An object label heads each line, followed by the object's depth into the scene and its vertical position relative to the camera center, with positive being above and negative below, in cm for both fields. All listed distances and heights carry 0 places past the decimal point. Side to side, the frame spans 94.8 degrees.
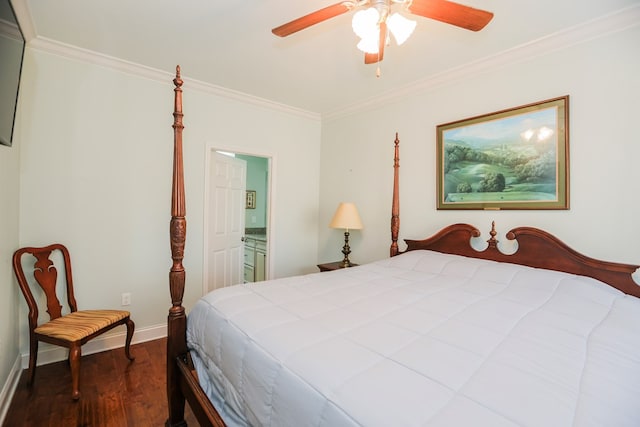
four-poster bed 73 -44
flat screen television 147 +79
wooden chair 190 -77
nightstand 317 -56
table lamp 301 -2
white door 319 -8
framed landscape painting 206 +46
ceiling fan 135 +96
